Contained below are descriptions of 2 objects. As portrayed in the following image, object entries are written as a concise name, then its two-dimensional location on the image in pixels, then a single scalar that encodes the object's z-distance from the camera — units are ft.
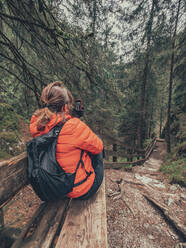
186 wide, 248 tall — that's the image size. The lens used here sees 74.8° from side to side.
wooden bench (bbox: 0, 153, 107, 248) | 3.62
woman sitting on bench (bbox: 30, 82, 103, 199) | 4.71
